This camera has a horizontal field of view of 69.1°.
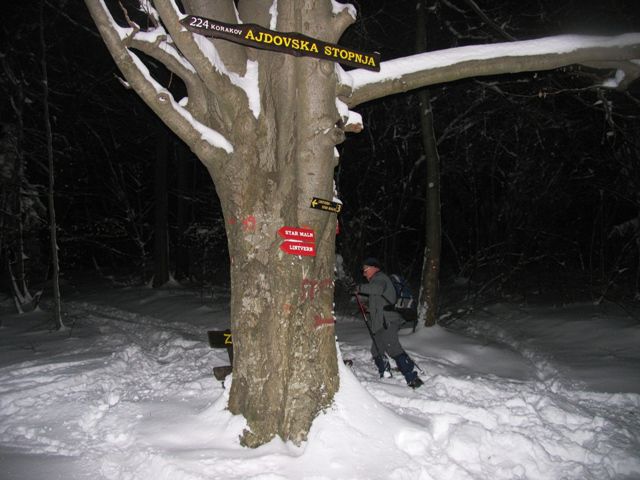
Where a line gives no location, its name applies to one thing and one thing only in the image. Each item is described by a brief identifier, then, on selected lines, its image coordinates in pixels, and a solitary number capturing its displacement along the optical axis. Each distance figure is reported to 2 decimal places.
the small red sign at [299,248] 4.04
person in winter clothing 6.36
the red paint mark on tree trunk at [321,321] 4.27
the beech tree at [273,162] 4.06
